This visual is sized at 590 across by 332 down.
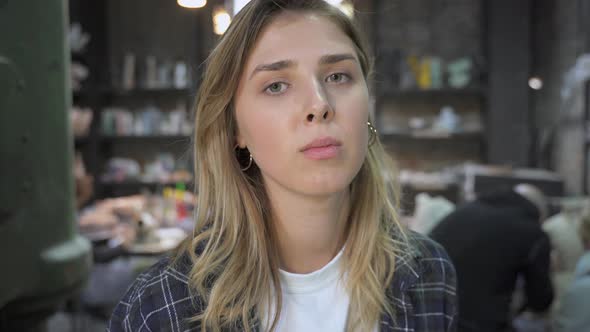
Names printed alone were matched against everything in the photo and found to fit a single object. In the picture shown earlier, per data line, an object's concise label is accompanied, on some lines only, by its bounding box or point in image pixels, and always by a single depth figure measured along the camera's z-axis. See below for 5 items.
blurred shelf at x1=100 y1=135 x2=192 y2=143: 5.82
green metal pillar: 0.85
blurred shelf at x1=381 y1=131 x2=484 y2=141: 5.32
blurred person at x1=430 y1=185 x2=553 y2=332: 2.36
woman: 1.03
